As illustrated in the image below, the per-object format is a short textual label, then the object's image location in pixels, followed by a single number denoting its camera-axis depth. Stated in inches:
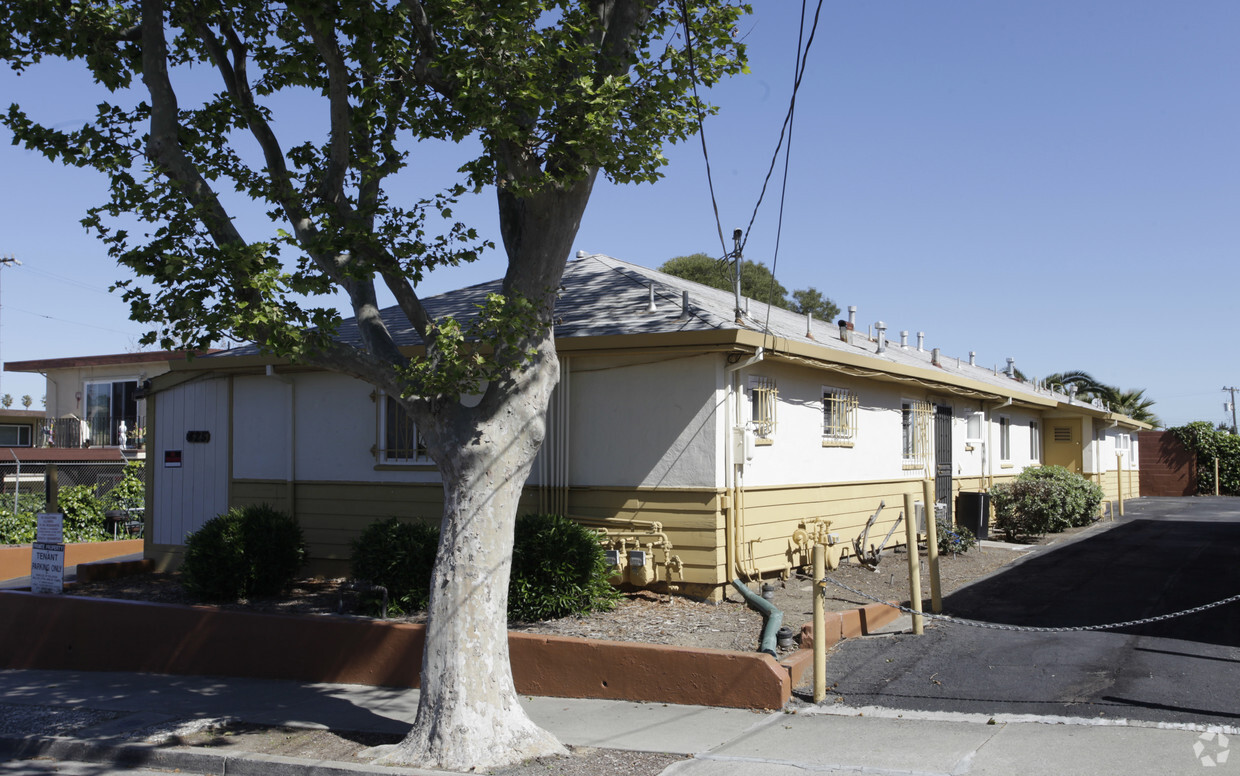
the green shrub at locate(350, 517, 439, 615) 416.5
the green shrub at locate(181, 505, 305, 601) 453.4
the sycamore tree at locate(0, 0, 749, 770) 277.9
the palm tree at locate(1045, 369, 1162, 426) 1606.8
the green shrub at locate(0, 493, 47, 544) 684.7
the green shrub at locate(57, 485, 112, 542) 727.7
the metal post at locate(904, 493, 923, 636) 370.9
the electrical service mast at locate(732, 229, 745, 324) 455.5
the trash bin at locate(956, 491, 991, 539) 682.8
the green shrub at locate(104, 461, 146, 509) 778.2
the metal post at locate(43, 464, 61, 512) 492.1
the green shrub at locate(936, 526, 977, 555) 610.9
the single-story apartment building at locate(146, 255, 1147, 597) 420.5
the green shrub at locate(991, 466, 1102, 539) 738.2
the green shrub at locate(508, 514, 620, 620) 388.5
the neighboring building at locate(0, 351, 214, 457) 1169.4
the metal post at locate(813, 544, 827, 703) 309.6
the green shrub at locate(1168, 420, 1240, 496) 1510.8
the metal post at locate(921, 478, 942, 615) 400.2
